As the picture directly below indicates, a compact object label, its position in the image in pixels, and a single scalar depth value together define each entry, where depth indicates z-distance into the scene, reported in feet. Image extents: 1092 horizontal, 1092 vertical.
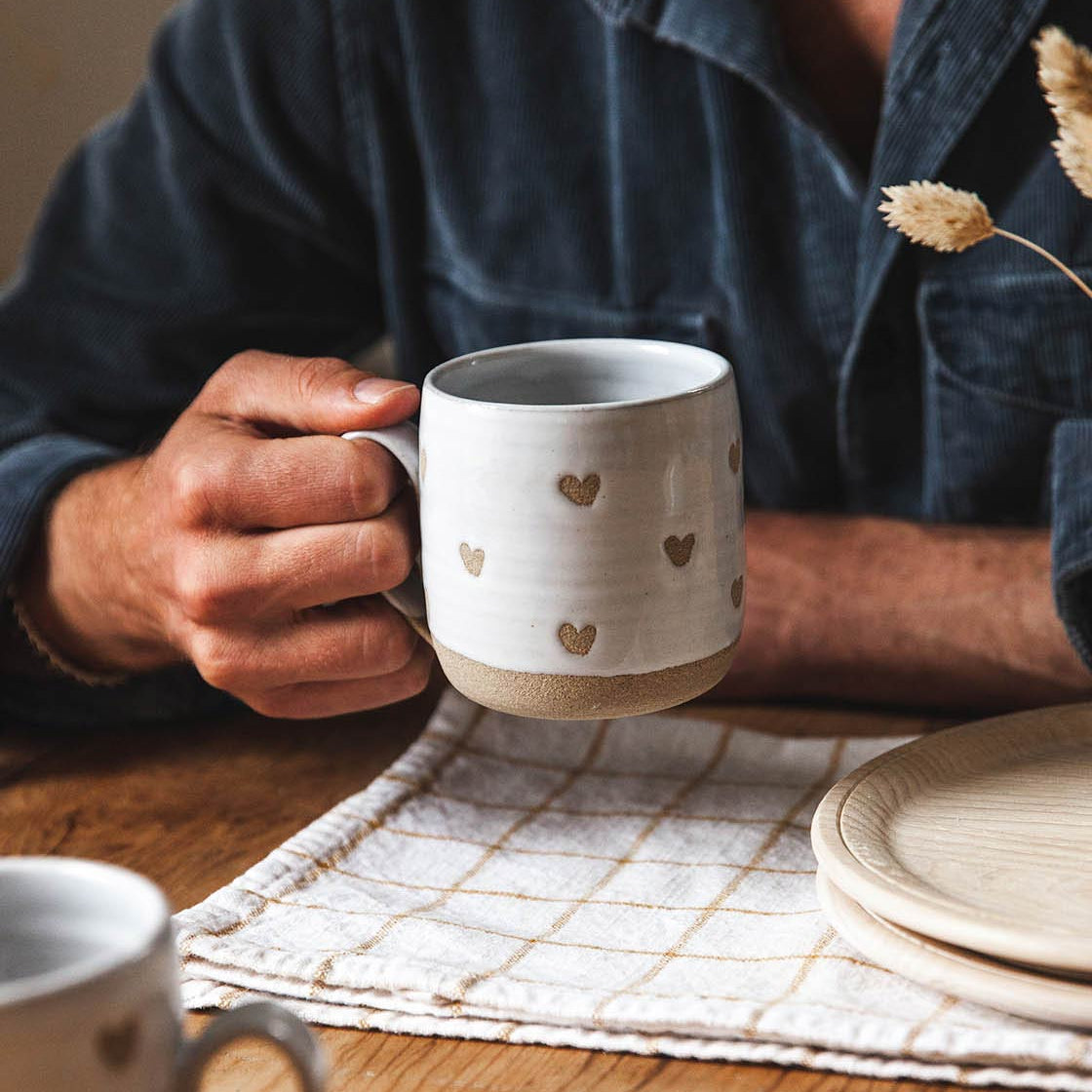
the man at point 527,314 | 3.17
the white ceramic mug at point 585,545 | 2.75
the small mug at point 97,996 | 2.34
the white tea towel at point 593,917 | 2.68
